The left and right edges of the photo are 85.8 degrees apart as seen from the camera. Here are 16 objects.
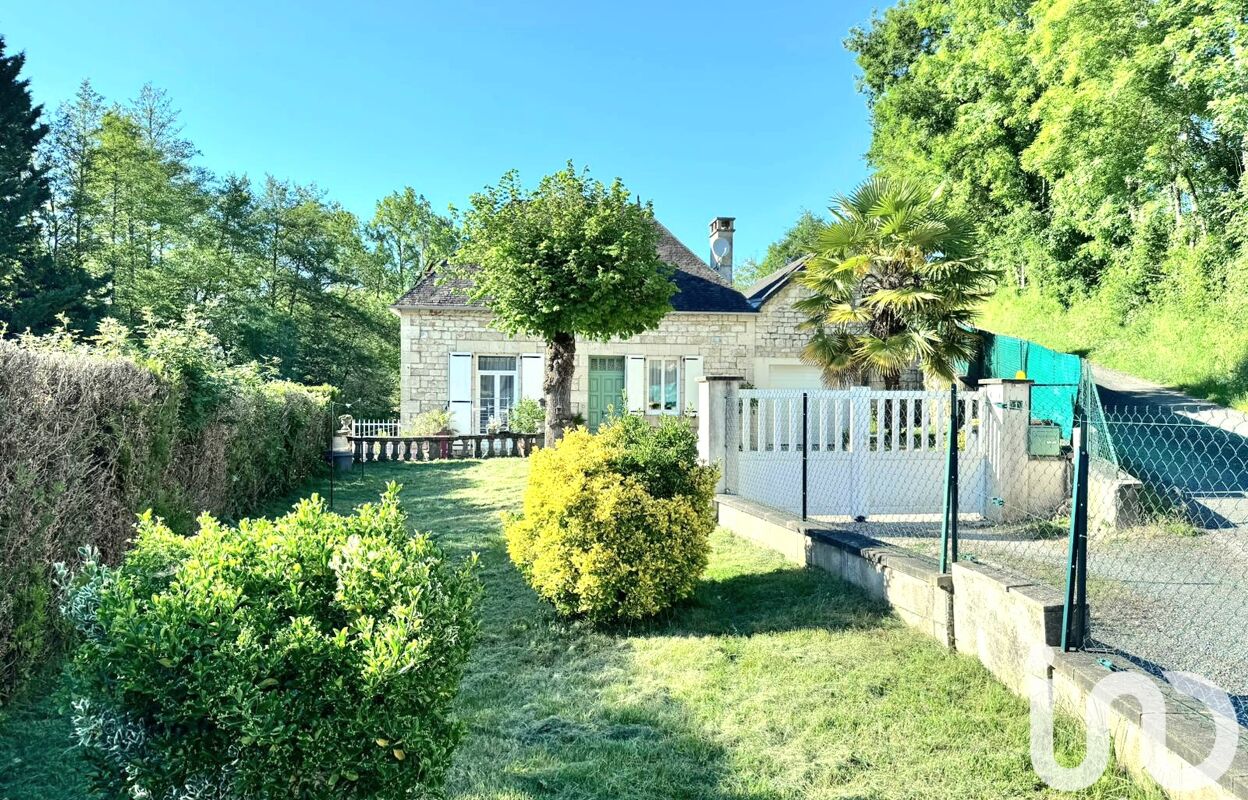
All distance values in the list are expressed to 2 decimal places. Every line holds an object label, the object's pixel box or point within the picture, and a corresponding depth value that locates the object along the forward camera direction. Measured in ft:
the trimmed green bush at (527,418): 54.85
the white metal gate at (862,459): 26.00
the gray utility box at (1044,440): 26.73
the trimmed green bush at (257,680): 5.98
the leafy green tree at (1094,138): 51.67
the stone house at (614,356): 59.06
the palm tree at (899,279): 33.65
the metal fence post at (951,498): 13.53
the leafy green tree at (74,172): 78.95
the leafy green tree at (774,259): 148.31
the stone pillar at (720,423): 25.94
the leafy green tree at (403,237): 132.46
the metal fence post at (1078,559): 10.45
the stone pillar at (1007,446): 26.40
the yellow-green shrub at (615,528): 15.37
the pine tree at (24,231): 64.95
